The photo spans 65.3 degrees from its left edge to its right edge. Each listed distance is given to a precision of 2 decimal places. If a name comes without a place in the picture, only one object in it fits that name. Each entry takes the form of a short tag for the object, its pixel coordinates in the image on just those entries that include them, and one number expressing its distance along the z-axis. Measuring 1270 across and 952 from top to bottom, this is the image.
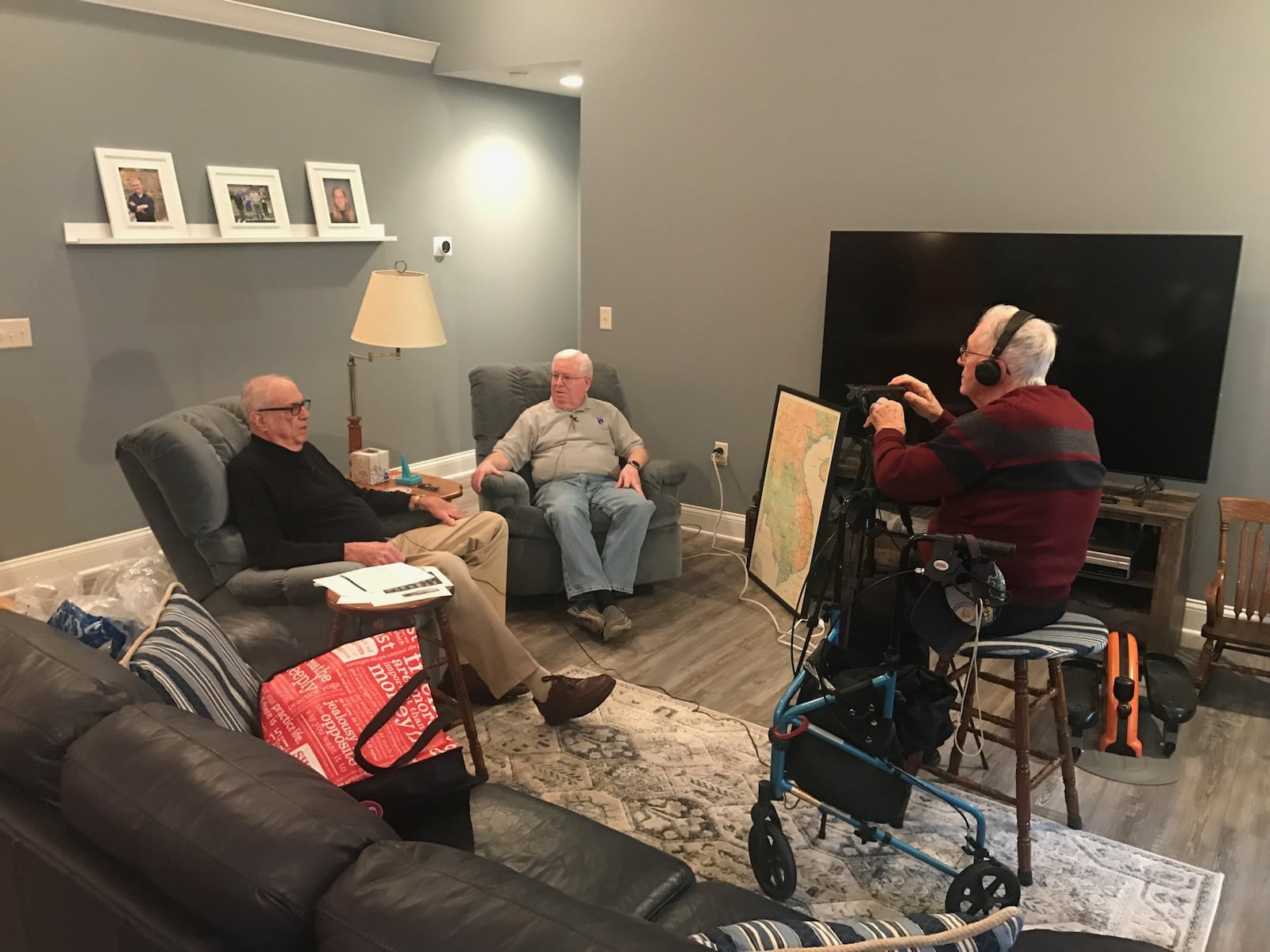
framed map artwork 3.62
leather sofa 1.02
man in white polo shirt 3.77
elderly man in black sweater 2.94
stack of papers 2.46
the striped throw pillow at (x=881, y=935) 1.03
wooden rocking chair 3.20
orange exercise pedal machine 2.89
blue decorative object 3.89
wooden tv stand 3.33
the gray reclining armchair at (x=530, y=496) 3.86
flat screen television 3.38
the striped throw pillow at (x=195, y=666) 1.67
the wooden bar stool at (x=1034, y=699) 2.32
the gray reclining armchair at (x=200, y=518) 2.86
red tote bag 1.74
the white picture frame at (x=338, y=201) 4.88
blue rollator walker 2.12
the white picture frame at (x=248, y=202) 4.43
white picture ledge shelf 3.95
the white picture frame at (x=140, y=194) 4.03
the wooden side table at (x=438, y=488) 3.76
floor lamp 3.92
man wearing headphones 2.30
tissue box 3.79
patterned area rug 2.26
